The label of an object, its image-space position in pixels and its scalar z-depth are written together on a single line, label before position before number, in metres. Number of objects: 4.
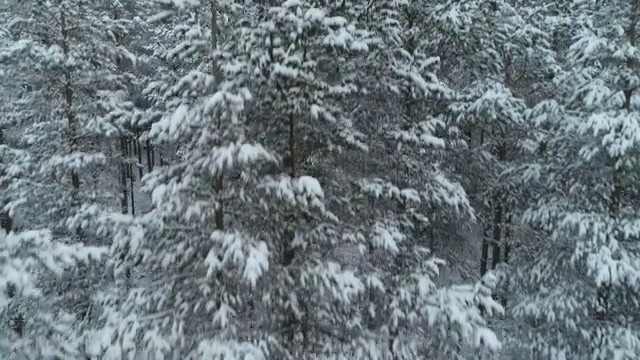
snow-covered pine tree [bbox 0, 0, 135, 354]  12.37
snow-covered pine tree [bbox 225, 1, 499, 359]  9.12
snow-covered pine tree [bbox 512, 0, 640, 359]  10.96
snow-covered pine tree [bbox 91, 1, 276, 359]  8.12
